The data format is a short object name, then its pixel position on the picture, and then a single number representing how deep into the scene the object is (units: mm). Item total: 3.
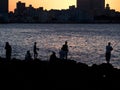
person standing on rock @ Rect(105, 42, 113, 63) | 25016
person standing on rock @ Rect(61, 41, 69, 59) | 25728
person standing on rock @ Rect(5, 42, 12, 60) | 26531
